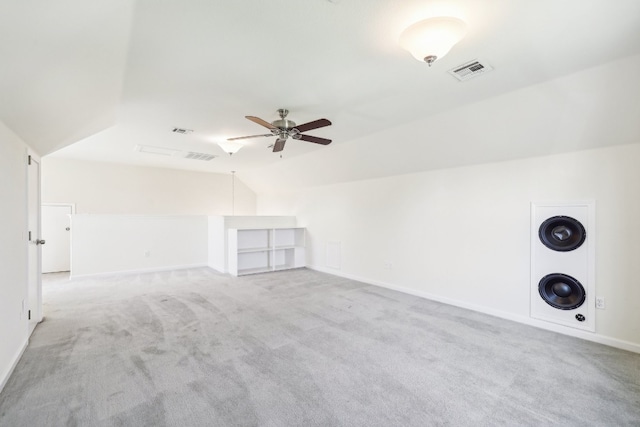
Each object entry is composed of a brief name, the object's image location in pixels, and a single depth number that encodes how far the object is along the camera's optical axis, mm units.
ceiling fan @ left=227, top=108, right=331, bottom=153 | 3316
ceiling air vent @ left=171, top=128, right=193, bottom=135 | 4449
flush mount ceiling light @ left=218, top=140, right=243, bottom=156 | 4759
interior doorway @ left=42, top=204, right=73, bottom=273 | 7086
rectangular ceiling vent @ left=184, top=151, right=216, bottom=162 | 6234
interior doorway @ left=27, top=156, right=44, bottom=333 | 3443
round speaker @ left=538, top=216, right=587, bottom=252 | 3377
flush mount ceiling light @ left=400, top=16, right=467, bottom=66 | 1874
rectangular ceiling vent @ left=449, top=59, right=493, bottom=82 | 2537
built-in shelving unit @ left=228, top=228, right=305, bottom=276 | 6883
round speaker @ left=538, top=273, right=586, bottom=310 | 3369
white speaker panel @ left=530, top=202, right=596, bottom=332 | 3328
